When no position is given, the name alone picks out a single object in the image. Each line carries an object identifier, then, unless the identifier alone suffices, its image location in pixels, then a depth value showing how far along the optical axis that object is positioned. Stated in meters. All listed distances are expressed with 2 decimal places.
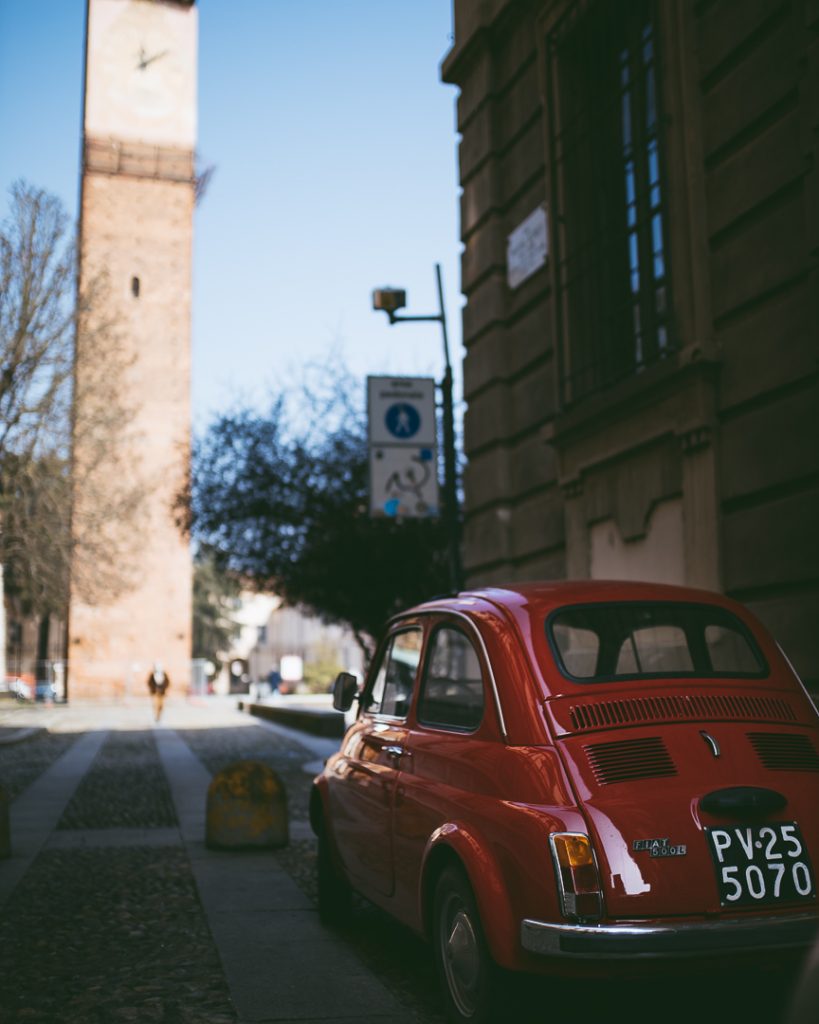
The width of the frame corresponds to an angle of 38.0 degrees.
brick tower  46.19
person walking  29.80
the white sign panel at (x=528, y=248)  11.85
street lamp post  11.87
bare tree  25.33
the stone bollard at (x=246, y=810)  8.86
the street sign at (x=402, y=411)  11.91
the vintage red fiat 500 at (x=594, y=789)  3.64
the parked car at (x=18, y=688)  46.16
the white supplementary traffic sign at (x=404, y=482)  11.69
